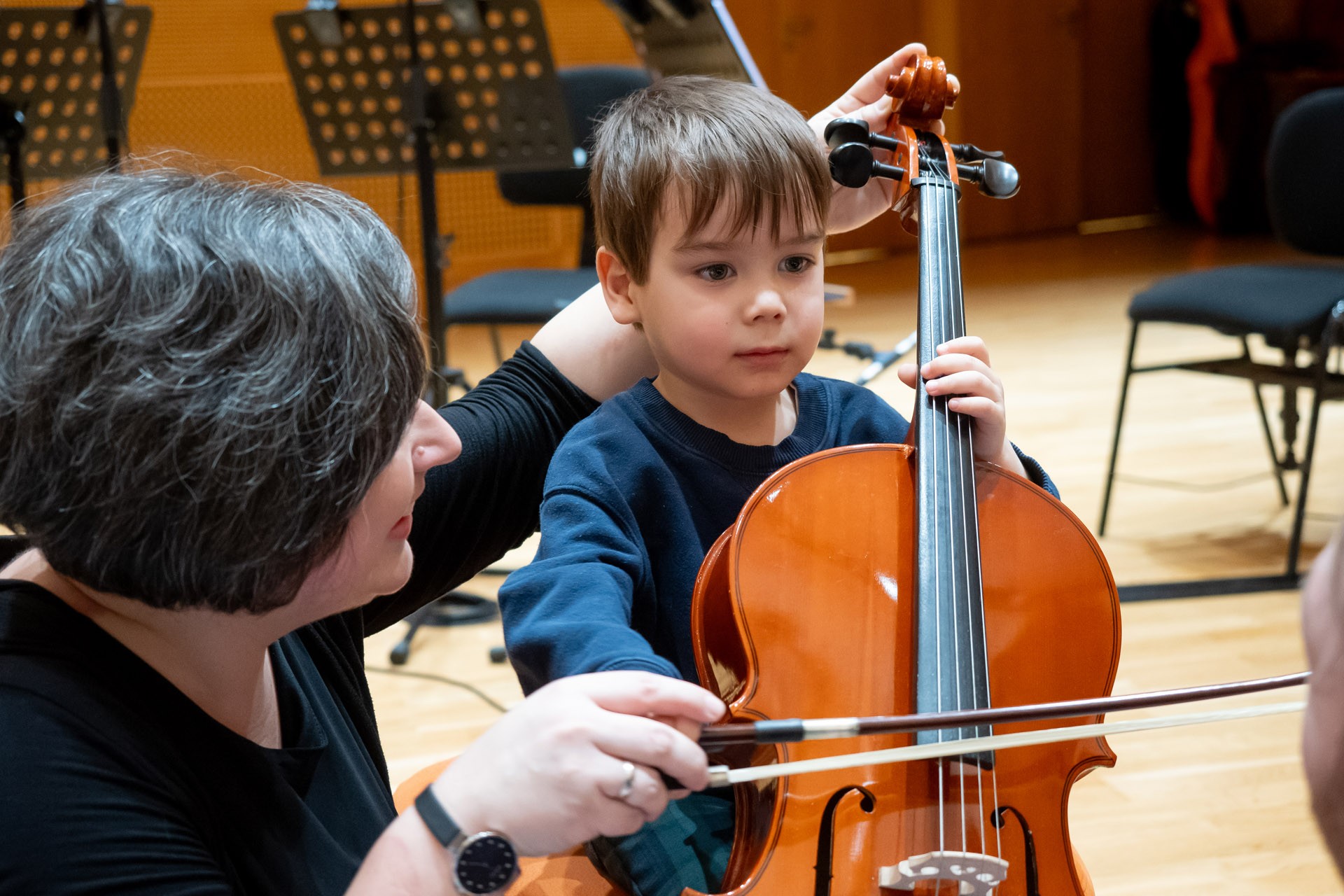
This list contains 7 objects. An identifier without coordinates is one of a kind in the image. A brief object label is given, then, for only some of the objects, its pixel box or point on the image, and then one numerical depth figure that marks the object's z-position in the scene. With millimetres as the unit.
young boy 1023
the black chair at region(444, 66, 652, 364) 3205
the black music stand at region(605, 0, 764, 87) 2367
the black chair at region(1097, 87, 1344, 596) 2838
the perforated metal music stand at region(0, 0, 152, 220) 2805
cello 839
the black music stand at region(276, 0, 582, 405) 2725
